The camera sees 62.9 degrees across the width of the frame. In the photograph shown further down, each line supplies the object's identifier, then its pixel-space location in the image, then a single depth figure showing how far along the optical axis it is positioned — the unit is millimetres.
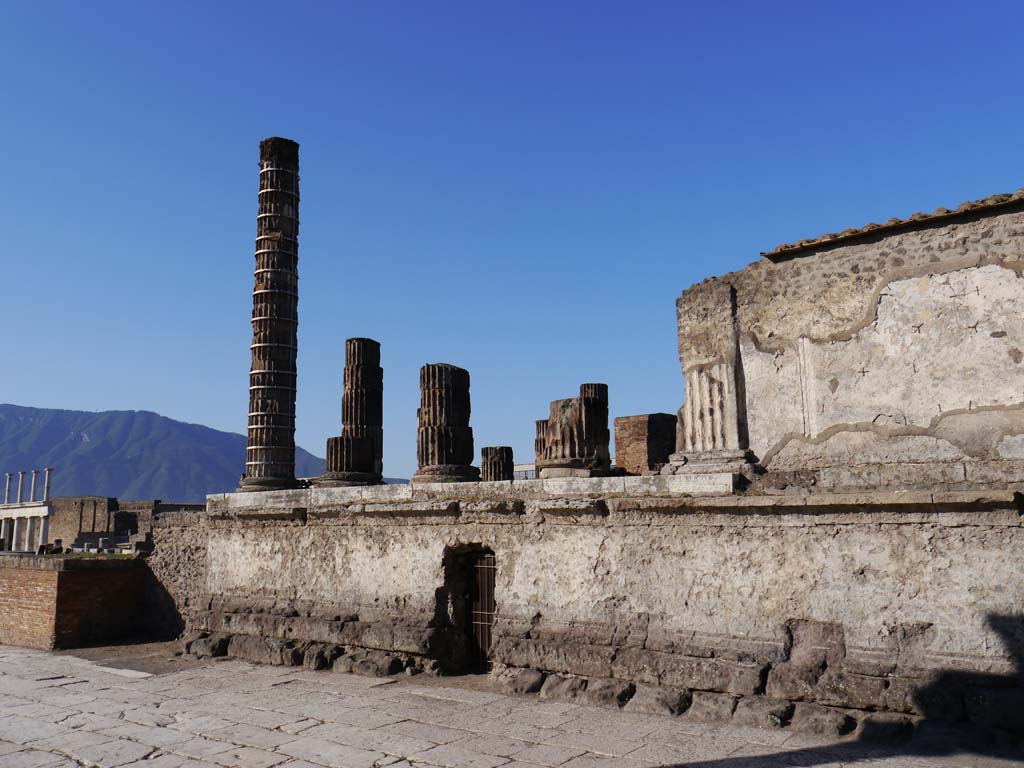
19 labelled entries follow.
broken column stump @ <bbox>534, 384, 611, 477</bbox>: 9984
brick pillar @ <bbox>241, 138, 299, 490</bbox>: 13773
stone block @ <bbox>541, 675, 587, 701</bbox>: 7621
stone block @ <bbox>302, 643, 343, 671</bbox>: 9703
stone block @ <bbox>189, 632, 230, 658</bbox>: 10750
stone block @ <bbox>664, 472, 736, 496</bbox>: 7410
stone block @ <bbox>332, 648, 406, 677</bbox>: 9164
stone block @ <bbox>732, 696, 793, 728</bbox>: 6409
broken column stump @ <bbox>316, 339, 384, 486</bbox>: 13836
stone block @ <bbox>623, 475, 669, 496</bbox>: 7817
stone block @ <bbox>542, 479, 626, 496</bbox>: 8133
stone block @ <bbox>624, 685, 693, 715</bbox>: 6977
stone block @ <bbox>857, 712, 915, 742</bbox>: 5953
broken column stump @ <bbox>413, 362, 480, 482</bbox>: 10875
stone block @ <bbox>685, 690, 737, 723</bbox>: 6691
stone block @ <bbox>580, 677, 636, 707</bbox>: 7332
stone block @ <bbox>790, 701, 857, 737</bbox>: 6156
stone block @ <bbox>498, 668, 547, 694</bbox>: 7953
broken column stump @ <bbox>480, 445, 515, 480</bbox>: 14422
